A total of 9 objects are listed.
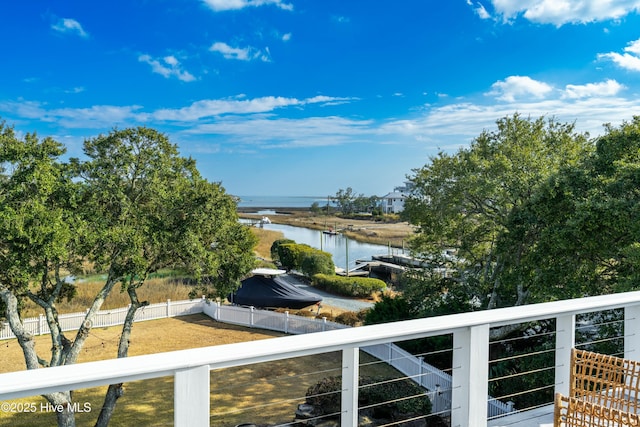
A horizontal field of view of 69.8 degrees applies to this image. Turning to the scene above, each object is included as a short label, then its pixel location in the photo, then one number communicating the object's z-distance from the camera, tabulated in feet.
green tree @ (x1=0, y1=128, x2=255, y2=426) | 26.14
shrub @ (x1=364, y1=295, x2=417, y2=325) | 41.63
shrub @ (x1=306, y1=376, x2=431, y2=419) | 24.76
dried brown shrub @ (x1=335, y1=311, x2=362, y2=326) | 49.08
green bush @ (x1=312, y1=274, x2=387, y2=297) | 69.36
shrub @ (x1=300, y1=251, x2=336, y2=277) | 79.61
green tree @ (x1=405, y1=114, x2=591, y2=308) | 32.65
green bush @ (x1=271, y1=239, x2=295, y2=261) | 95.62
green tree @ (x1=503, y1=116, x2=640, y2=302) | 22.30
